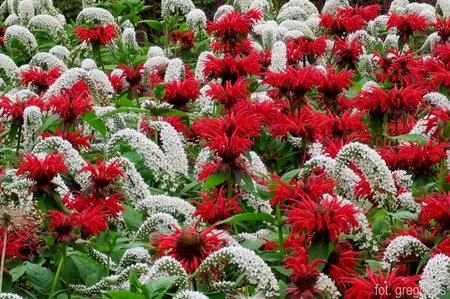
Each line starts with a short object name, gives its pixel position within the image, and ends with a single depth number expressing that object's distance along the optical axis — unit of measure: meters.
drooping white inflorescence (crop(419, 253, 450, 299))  3.16
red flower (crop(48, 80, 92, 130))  5.09
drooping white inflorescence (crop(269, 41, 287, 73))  6.32
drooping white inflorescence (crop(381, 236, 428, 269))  3.59
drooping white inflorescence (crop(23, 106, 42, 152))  5.03
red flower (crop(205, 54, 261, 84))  5.68
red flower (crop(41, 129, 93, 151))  5.02
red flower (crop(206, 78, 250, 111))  5.16
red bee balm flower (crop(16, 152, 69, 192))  3.89
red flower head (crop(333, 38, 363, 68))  6.64
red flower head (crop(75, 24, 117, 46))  7.15
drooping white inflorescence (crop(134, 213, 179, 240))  3.82
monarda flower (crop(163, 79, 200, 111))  5.59
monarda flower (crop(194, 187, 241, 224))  3.98
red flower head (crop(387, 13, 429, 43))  7.05
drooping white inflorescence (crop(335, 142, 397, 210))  3.93
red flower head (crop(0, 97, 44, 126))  5.13
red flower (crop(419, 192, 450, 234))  3.65
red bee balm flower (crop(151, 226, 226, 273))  3.49
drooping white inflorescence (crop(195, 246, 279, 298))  3.22
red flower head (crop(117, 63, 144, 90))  6.53
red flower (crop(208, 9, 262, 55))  6.29
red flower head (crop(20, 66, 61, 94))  6.21
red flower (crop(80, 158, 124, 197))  4.00
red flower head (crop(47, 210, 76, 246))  3.67
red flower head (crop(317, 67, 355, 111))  5.53
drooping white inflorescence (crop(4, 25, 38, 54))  8.56
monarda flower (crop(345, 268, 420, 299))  3.17
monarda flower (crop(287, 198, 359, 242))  3.40
